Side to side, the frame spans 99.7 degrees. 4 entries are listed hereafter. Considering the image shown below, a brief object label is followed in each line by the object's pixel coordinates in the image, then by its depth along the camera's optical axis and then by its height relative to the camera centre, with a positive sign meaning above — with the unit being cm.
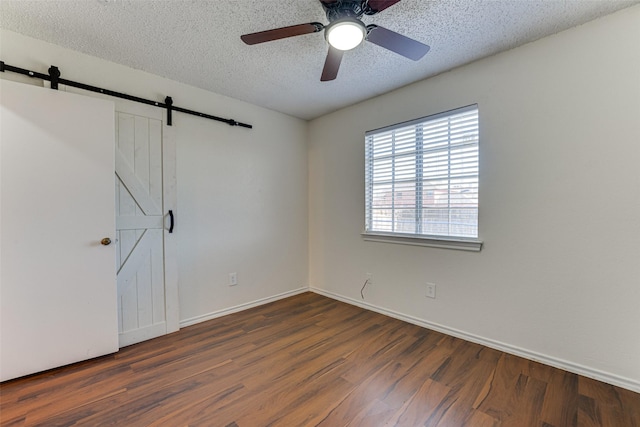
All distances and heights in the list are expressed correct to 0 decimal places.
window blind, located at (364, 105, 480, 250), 242 +30
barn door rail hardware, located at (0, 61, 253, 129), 196 +98
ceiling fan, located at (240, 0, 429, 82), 151 +104
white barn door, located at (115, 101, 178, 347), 235 -16
